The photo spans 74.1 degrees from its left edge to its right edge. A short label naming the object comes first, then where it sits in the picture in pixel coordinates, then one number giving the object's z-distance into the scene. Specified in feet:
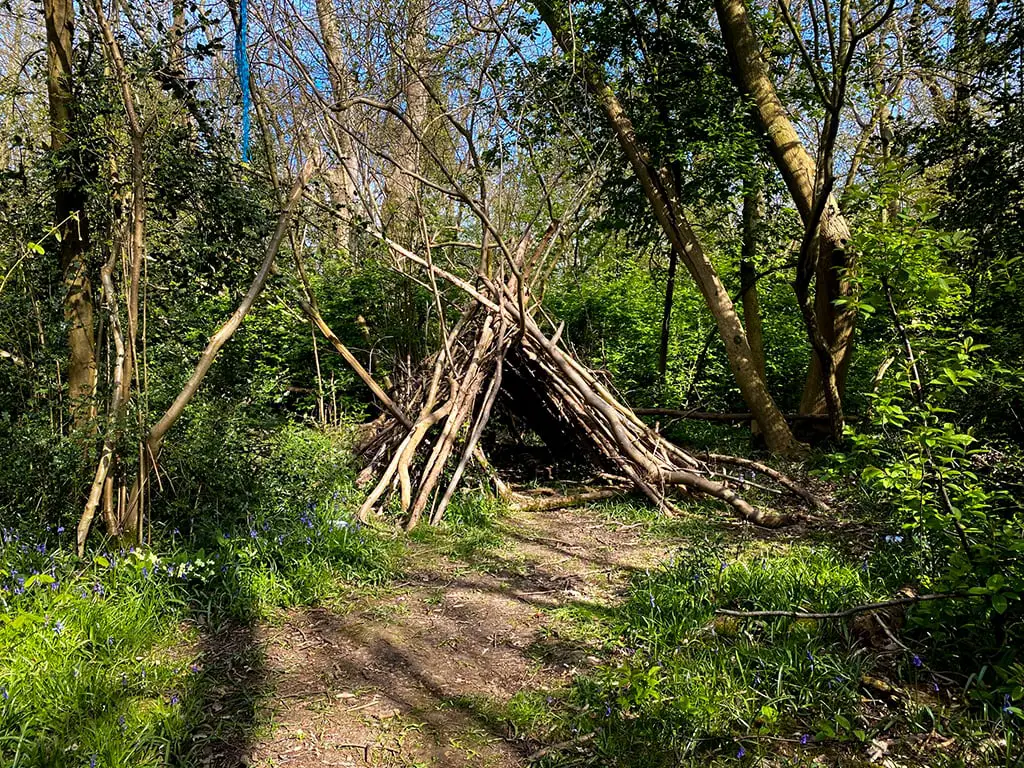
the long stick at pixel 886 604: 8.05
